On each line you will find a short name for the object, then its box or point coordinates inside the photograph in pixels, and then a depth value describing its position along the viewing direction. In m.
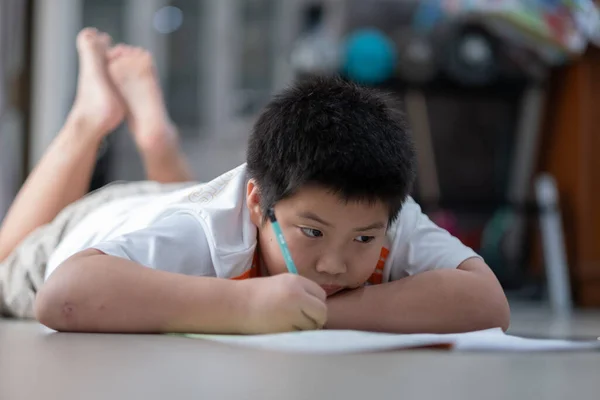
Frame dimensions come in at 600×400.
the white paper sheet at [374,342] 1.53
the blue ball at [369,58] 4.53
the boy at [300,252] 1.63
